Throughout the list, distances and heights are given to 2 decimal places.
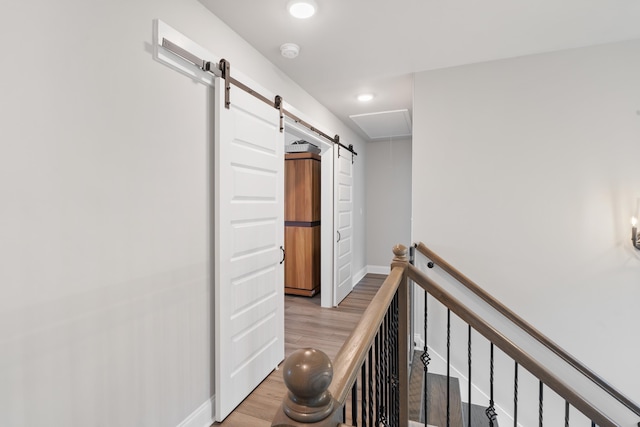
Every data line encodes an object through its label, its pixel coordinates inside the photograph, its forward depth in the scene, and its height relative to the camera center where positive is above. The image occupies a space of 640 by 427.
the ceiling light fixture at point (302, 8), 1.86 +1.24
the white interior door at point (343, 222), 4.11 -0.16
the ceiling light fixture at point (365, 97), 3.46 +1.30
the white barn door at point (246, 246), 1.92 -0.25
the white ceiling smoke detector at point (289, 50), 2.35 +1.24
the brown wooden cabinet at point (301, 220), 4.39 -0.13
